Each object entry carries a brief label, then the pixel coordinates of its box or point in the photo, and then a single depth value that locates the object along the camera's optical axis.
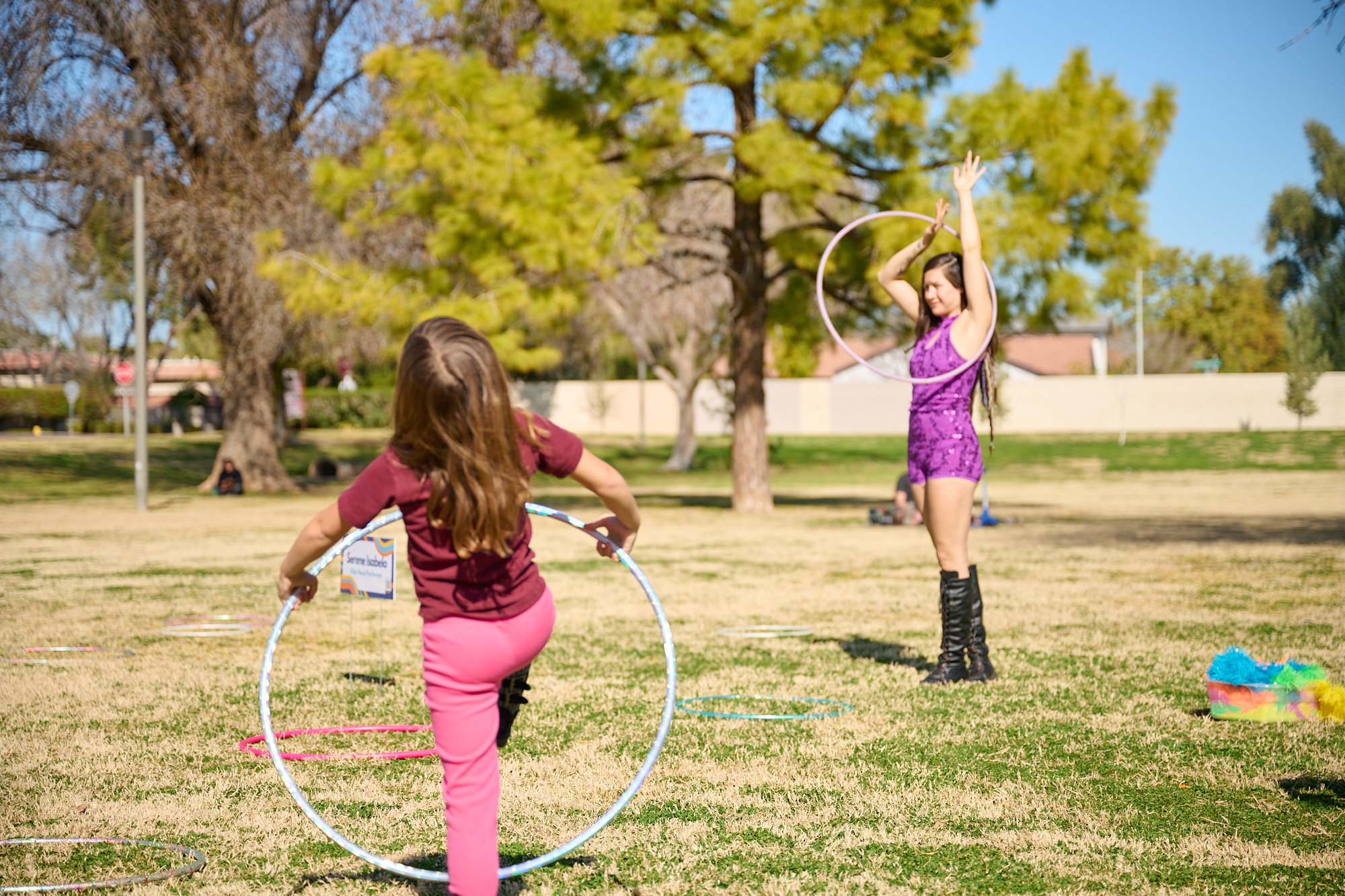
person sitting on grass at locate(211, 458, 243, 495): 24.42
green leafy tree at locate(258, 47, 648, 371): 17.88
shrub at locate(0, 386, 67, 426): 55.03
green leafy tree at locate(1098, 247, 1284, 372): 67.19
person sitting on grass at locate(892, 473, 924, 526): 17.72
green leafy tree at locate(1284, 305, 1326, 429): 46.75
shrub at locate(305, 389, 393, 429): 58.25
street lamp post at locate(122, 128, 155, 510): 19.36
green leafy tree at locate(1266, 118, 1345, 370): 54.06
